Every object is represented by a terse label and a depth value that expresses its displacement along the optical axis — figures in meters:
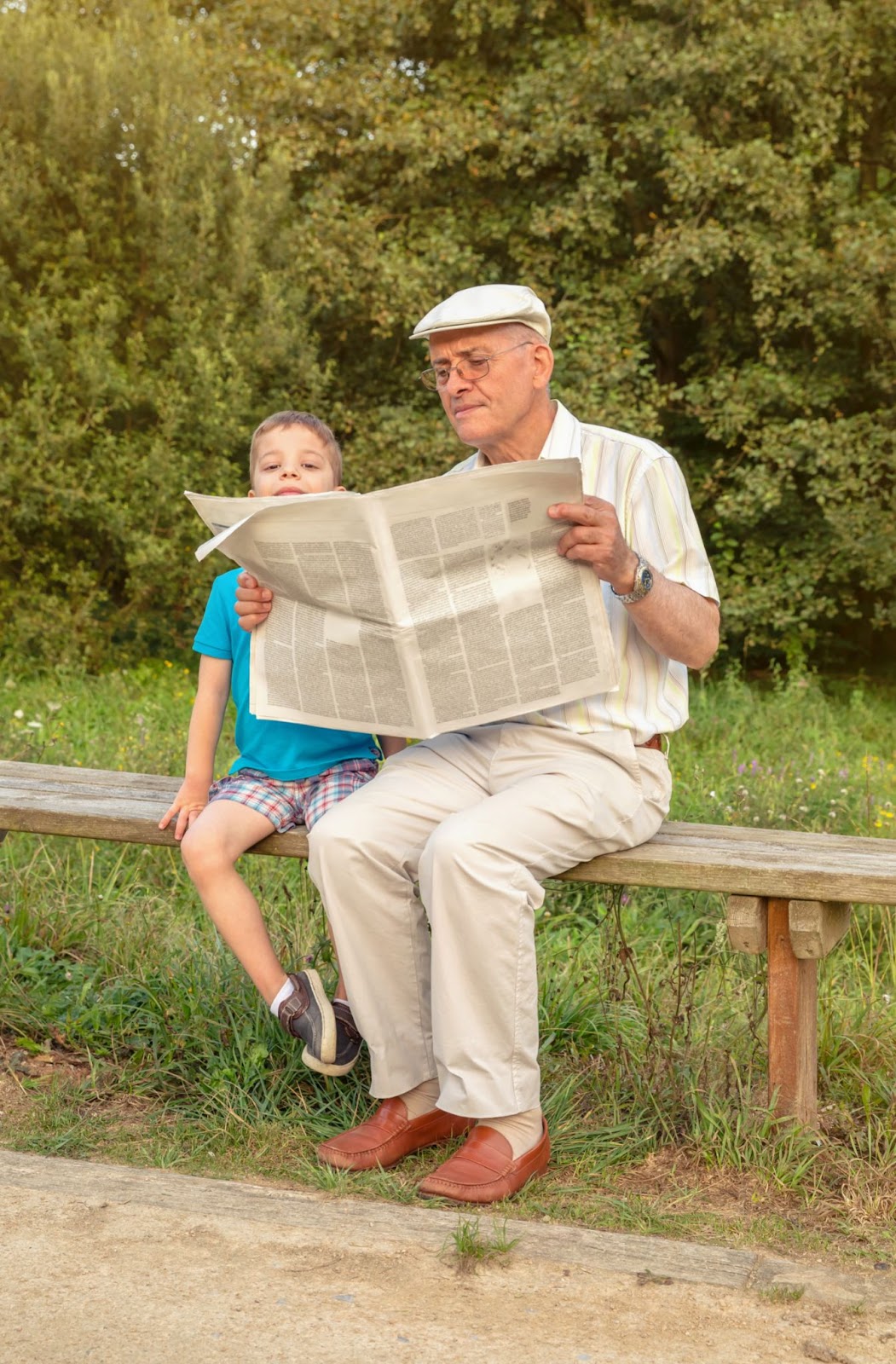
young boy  3.11
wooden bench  2.85
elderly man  2.80
